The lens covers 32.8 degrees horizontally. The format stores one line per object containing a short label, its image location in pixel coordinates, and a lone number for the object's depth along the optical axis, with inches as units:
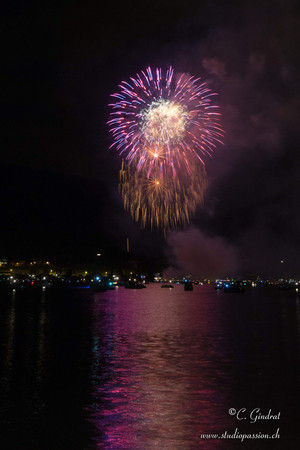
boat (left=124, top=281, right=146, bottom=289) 6038.4
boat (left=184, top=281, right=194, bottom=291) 5374.0
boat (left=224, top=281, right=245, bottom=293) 5334.2
